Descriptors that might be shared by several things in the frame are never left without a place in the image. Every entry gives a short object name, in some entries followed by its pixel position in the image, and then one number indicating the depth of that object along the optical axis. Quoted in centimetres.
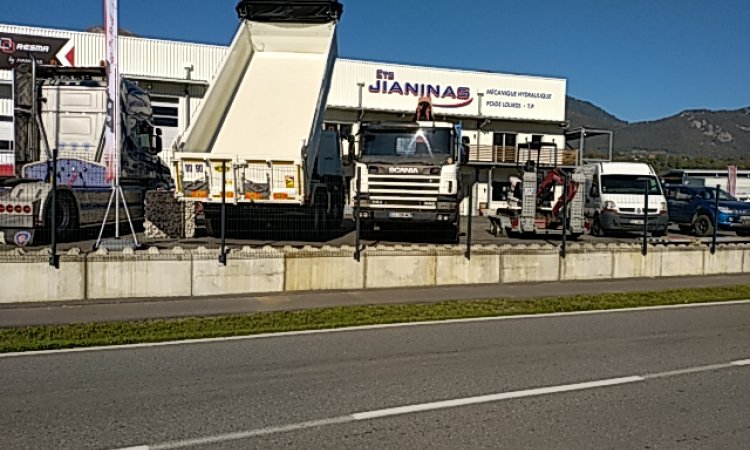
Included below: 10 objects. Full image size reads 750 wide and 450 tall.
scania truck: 1744
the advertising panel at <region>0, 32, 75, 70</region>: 3641
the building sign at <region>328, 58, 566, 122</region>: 4238
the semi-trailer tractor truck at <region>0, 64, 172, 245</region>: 1569
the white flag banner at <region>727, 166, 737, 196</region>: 4597
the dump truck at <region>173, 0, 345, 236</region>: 1568
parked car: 2536
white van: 2200
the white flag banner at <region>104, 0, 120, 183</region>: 1455
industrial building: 3681
